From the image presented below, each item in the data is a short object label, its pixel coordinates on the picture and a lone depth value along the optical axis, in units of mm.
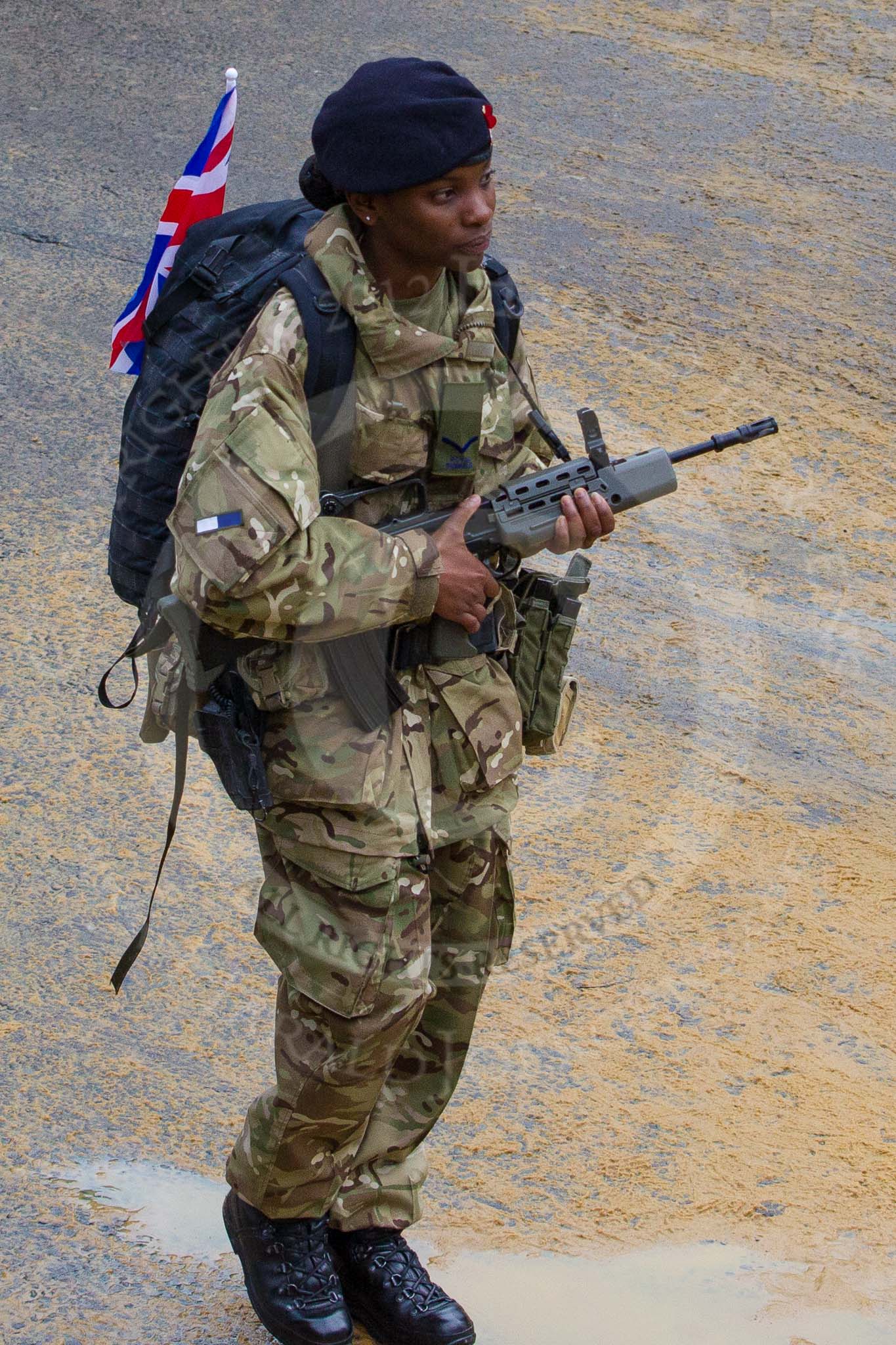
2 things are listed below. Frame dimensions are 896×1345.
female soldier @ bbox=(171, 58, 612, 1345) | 4820
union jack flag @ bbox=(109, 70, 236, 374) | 5539
